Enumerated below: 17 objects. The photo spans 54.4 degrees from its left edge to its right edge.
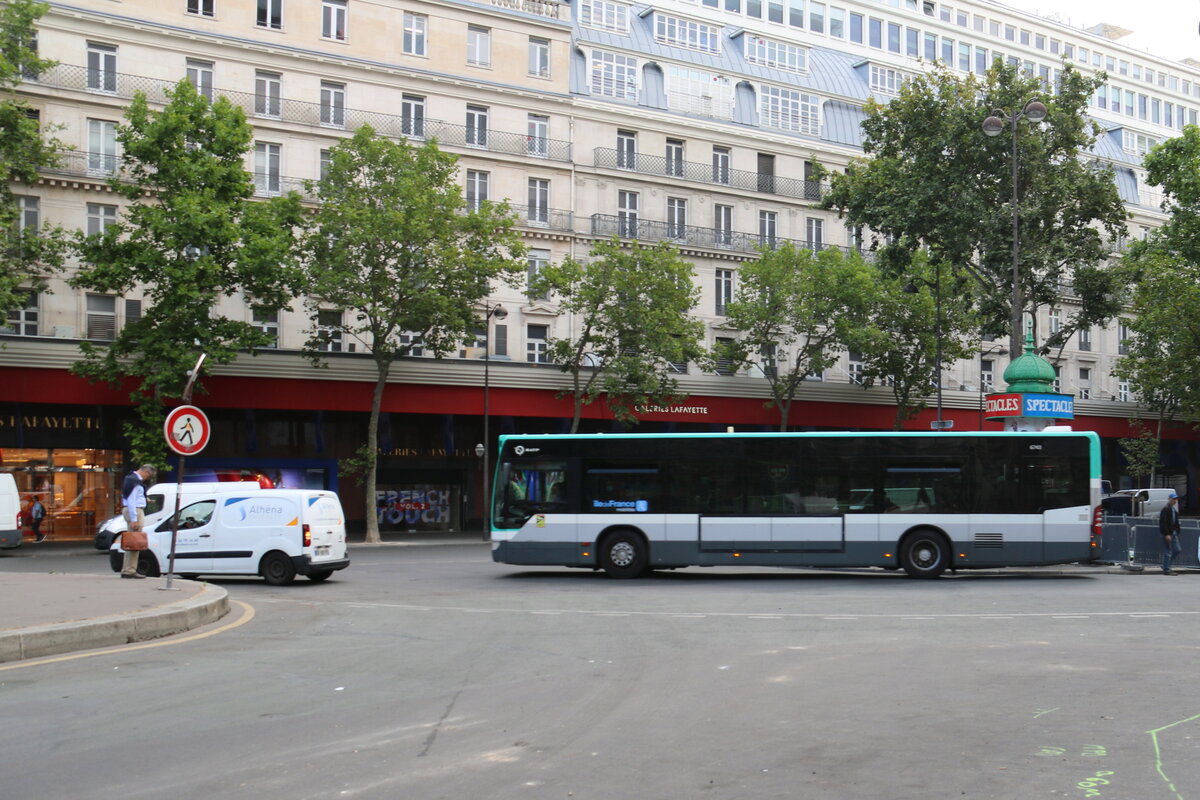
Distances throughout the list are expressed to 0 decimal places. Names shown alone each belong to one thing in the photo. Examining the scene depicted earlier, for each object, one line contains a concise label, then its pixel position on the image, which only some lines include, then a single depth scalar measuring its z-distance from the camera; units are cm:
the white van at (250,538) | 2077
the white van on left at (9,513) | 3159
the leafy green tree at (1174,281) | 4578
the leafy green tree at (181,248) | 3394
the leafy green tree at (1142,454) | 5266
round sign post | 1587
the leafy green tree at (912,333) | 4725
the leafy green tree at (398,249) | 3656
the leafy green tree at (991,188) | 3581
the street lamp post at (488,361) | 3966
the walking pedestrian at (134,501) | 1856
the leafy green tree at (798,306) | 4512
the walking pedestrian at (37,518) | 3752
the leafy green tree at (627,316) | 4134
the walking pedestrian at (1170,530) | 2562
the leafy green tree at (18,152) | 3325
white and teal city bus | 2177
